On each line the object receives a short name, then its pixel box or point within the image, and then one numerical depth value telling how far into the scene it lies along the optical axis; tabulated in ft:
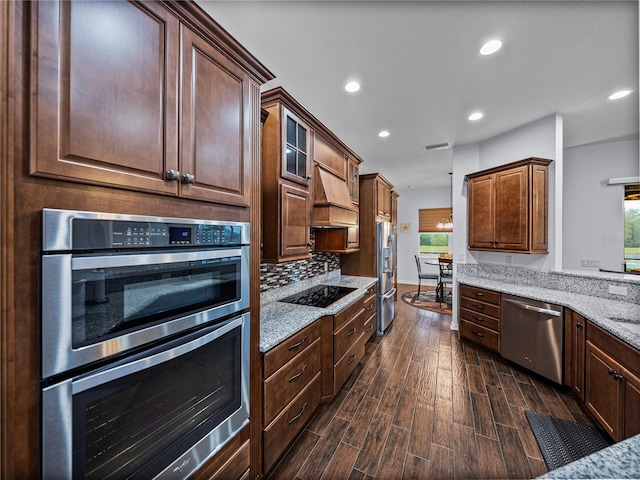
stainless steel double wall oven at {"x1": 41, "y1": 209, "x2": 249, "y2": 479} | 2.33
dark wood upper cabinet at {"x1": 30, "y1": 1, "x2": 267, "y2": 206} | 2.30
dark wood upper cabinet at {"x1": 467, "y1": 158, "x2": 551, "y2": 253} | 9.77
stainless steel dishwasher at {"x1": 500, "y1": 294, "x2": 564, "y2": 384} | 8.09
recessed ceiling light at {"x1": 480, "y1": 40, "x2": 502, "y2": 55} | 6.04
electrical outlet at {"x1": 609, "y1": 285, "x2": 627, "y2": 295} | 7.91
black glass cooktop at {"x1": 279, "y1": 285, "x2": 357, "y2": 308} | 7.92
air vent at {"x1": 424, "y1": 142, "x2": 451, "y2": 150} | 12.85
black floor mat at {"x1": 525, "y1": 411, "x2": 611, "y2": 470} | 5.63
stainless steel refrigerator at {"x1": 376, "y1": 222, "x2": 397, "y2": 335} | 12.47
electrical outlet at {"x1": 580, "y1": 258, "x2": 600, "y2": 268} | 12.57
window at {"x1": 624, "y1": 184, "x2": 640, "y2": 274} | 11.71
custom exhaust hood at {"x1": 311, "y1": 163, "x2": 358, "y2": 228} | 7.94
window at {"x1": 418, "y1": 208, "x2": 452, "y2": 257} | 23.84
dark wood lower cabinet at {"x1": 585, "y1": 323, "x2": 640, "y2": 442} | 5.20
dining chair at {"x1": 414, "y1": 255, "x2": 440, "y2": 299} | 18.82
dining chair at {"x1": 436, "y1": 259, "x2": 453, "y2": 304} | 17.99
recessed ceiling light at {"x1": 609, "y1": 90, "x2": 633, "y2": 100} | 8.19
